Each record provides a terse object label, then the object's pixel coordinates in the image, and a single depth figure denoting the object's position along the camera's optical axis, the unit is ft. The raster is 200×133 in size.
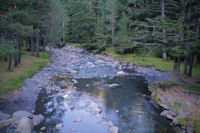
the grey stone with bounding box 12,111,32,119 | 27.96
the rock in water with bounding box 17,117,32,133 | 24.45
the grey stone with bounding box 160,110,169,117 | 31.17
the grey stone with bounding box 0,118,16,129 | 25.37
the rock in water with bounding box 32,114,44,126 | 27.14
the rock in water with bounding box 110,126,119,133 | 25.98
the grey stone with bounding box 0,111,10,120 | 27.16
